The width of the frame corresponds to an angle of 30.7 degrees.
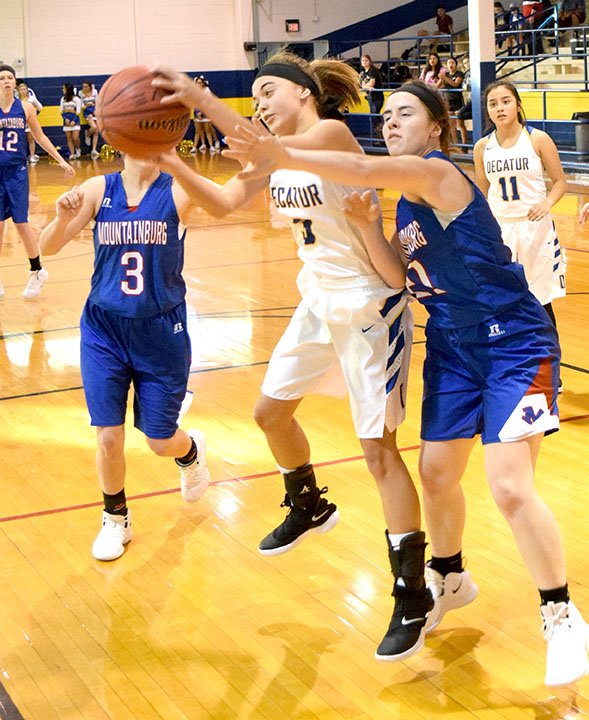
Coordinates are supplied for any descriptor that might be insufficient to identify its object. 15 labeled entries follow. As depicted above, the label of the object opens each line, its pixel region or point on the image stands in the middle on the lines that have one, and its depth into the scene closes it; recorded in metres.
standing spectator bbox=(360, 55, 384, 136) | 19.89
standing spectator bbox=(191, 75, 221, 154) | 24.42
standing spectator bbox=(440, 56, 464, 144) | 18.52
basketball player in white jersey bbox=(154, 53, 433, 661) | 3.32
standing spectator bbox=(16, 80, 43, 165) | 20.45
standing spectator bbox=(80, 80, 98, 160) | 22.95
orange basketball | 2.84
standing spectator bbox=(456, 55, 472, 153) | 17.64
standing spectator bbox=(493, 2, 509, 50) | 20.34
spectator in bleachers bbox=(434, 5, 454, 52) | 22.88
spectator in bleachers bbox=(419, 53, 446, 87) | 18.69
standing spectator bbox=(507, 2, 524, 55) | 19.05
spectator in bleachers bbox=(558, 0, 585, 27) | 18.98
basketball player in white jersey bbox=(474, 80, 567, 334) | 6.13
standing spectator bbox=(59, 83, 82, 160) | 22.69
